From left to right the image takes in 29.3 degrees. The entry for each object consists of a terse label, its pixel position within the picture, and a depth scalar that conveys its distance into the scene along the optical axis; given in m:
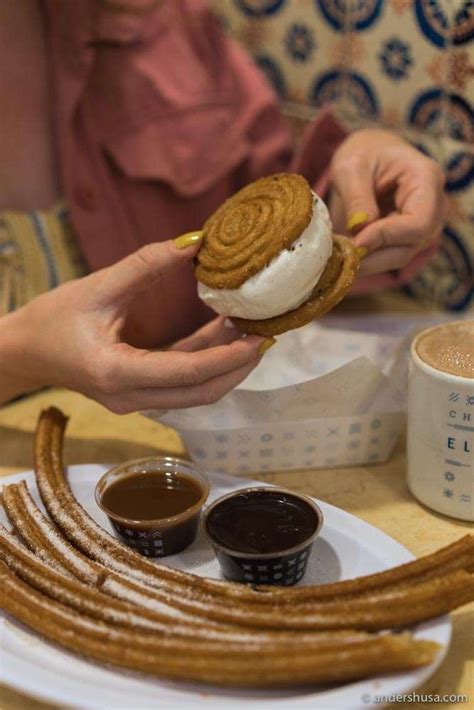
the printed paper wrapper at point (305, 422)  1.19
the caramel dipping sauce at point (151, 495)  1.07
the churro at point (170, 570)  0.90
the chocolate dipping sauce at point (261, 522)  0.98
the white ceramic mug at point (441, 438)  1.05
